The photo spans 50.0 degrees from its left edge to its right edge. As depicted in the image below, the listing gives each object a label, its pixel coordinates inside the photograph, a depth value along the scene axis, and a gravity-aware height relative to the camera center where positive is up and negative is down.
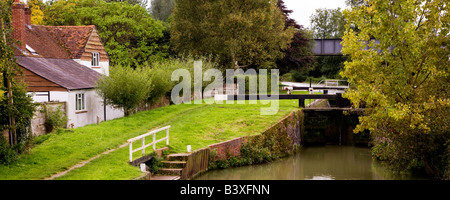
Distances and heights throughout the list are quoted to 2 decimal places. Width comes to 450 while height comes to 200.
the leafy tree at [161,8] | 72.50 +10.26
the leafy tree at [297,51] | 47.81 +2.26
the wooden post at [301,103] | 29.98 -1.83
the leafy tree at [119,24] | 47.34 +5.10
